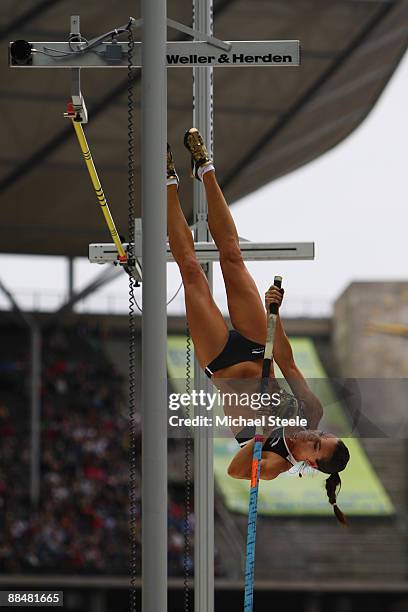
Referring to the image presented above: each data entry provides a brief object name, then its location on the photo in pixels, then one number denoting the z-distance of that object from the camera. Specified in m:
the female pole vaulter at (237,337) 12.08
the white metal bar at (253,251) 15.37
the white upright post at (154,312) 8.95
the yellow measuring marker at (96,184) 11.84
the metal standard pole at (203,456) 15.45
